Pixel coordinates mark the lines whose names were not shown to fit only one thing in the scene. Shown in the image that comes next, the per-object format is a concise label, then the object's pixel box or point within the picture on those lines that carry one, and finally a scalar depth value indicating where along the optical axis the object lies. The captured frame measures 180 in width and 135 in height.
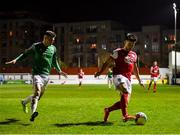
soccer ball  12.95
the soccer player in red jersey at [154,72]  40.45
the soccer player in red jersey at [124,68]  13.17
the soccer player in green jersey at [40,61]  13.84
